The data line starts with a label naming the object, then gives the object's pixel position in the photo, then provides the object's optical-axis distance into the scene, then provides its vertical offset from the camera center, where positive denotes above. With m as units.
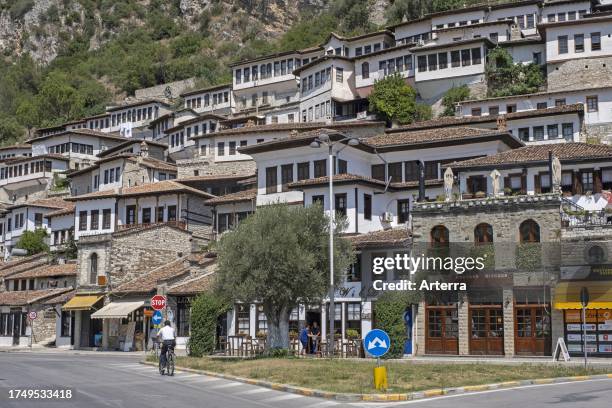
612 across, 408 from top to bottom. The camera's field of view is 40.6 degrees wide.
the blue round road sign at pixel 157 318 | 36.19 -0.09
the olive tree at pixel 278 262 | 37.50 +2.46
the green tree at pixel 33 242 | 83.00 +7.42
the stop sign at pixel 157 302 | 35.19 +0.59
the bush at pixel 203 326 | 42.88 -0.53
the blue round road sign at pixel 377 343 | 22.91 -0.77
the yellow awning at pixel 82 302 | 57.41 +0.98
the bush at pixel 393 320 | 40.91 -0.25
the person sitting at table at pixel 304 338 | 42.81 -1.20
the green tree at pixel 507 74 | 77.75 +22.68
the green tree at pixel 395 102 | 79.50 +20.31
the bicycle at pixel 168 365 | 30.86 -1.82
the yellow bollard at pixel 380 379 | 24.11 -1.86
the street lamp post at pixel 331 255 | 35.91 +2.65
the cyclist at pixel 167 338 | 29.86 -0.79
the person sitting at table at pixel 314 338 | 44.88 -1.22
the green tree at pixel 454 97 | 78.50 +20.53
